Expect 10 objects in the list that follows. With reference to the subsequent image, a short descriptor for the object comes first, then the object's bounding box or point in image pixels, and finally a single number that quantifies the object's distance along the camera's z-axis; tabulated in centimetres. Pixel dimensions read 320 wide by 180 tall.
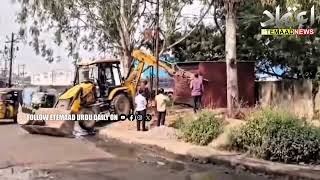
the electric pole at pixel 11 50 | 5004
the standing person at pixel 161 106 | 1501
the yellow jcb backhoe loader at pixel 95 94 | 1578
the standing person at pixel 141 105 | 1516
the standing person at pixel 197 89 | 1694
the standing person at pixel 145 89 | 1572
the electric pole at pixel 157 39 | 1786
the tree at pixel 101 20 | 2315
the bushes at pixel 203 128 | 1199
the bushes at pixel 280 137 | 944
